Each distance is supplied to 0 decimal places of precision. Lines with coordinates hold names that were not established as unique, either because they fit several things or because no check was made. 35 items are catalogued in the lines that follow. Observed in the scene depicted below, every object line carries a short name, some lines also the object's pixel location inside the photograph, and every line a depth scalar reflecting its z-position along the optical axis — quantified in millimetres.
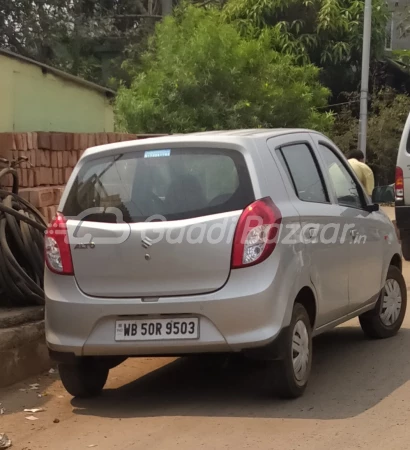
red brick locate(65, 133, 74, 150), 9672
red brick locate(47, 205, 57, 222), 8938
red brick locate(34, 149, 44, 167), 9195
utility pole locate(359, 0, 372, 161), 21781
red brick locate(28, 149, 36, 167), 9041
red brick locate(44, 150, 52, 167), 9359
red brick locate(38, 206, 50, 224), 8766
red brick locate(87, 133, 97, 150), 10071
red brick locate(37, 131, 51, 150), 9221
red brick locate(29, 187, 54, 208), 8680
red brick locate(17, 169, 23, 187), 8848
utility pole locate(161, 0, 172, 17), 30234
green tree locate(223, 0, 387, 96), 28203
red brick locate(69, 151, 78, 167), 9802
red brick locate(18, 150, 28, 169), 8862
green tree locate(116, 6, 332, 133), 19516
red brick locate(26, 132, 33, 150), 8992
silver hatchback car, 5500
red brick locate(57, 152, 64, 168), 9586
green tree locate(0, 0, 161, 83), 31578
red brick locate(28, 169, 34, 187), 9070
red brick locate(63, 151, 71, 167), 9703
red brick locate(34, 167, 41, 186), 9196
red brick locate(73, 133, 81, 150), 9781
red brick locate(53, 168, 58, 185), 9555
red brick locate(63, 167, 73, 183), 9734
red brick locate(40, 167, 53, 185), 9305
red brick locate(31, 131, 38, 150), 9102
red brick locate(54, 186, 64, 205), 9117
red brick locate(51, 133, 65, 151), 9445
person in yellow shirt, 12398
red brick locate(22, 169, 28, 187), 8969
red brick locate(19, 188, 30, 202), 8643
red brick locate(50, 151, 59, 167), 9484
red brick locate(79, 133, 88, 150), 9883
